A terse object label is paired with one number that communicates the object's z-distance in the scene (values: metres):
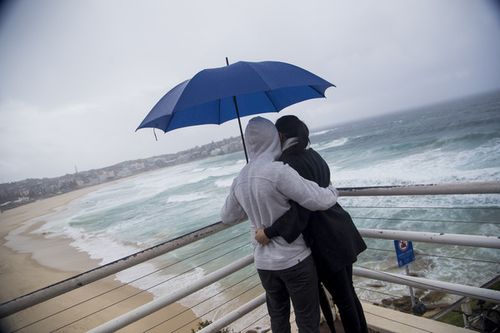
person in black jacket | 1.67
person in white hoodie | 1.61
